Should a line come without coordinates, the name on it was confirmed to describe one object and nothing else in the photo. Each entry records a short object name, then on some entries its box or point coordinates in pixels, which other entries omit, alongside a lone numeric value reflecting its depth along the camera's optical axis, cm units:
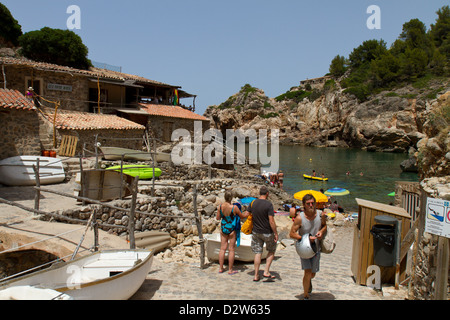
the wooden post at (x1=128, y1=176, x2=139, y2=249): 758
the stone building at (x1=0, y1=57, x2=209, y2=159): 1438
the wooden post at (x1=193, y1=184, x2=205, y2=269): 745
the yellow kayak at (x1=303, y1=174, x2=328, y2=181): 3632
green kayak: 1577
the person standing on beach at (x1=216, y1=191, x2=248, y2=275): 674
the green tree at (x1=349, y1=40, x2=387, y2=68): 8950
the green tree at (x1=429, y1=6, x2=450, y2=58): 7875
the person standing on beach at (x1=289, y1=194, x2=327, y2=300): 525
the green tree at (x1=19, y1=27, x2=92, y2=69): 3419
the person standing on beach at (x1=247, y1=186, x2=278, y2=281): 625
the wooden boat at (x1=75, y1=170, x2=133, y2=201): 1135
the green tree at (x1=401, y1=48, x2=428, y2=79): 7262
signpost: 433
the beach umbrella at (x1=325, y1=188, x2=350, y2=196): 2723
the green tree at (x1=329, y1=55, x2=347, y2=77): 10138
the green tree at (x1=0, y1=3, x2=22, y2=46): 3831
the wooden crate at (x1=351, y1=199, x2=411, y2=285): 610
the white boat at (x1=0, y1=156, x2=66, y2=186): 1303
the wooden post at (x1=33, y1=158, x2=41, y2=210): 976
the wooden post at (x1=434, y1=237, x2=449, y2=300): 442
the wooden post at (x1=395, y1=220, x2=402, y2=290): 594
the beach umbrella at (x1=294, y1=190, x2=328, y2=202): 1742
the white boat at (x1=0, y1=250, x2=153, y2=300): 460
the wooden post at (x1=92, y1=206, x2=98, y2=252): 696
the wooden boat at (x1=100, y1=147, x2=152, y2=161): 1905
